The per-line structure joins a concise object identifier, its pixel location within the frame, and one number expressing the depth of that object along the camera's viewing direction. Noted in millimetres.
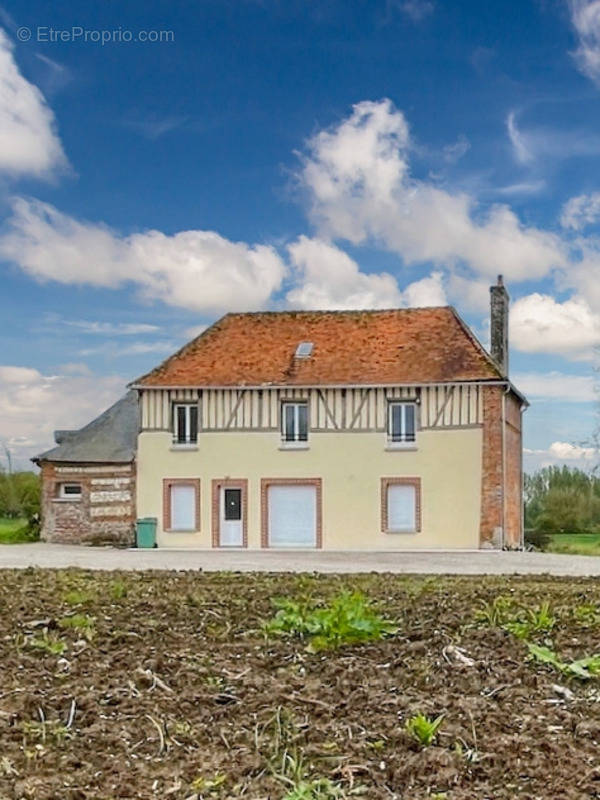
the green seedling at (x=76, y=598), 7073
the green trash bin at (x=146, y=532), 28134
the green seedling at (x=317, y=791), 3367
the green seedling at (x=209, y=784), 3449
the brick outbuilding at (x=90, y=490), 28688
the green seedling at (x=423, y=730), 3791
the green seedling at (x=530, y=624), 5664
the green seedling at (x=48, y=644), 5277
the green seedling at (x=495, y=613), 6199
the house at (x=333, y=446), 27250
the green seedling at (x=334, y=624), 5398
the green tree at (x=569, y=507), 37906
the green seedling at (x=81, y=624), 5766
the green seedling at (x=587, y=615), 6250
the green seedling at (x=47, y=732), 3959
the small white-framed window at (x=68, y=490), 29203
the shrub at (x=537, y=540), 32344
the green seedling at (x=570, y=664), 4734
